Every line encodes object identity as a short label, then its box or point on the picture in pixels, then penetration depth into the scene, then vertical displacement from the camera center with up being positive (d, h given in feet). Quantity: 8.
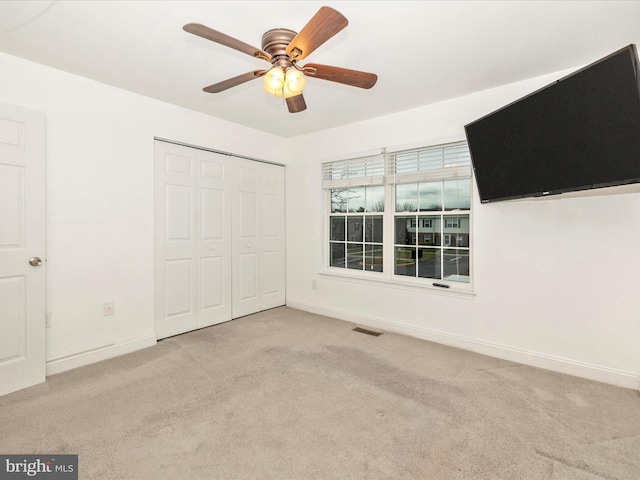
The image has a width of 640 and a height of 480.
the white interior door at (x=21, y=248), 7.68 -0.11
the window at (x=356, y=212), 12.91 +1.26
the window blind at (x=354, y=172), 12.66 +2.96
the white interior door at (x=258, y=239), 13.61 +0.12
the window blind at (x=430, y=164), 10.47 +2.76
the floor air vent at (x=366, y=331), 11.73 -3.46
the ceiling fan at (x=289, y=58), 5.07 +3.40
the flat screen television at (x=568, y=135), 5.41 +2.25
